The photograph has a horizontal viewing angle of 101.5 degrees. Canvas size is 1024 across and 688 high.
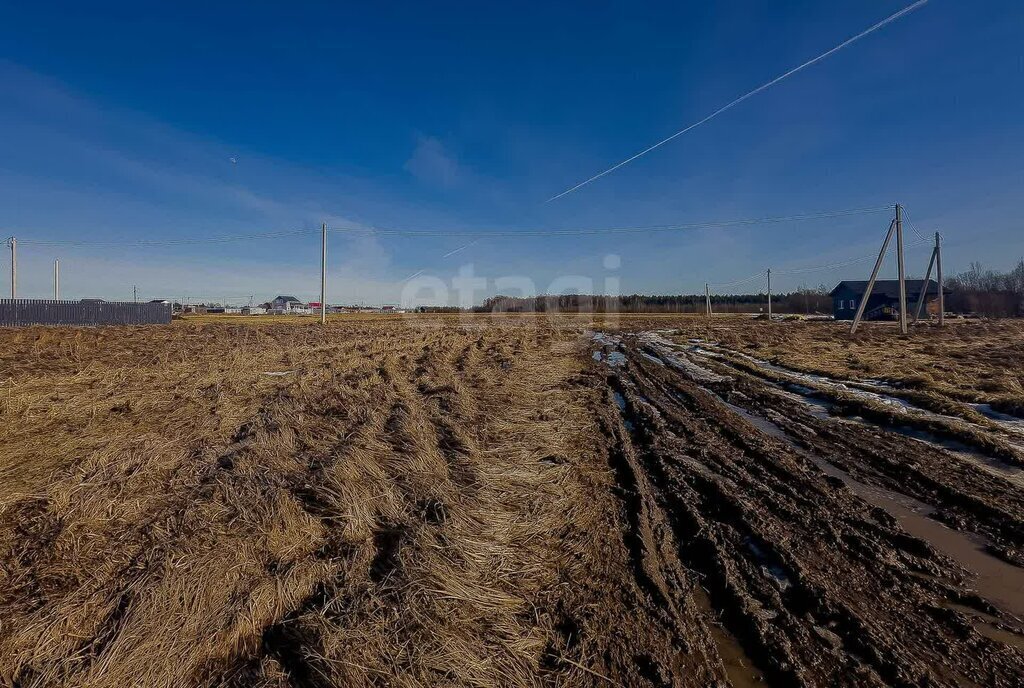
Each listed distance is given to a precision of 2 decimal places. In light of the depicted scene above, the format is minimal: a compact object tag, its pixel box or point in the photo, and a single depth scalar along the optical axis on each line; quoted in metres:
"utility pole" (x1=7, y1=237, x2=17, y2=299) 33.22
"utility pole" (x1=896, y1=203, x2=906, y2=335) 22.41
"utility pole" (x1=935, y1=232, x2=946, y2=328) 29.04
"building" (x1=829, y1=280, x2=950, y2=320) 49.97
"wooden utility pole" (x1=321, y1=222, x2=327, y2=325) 38.44
